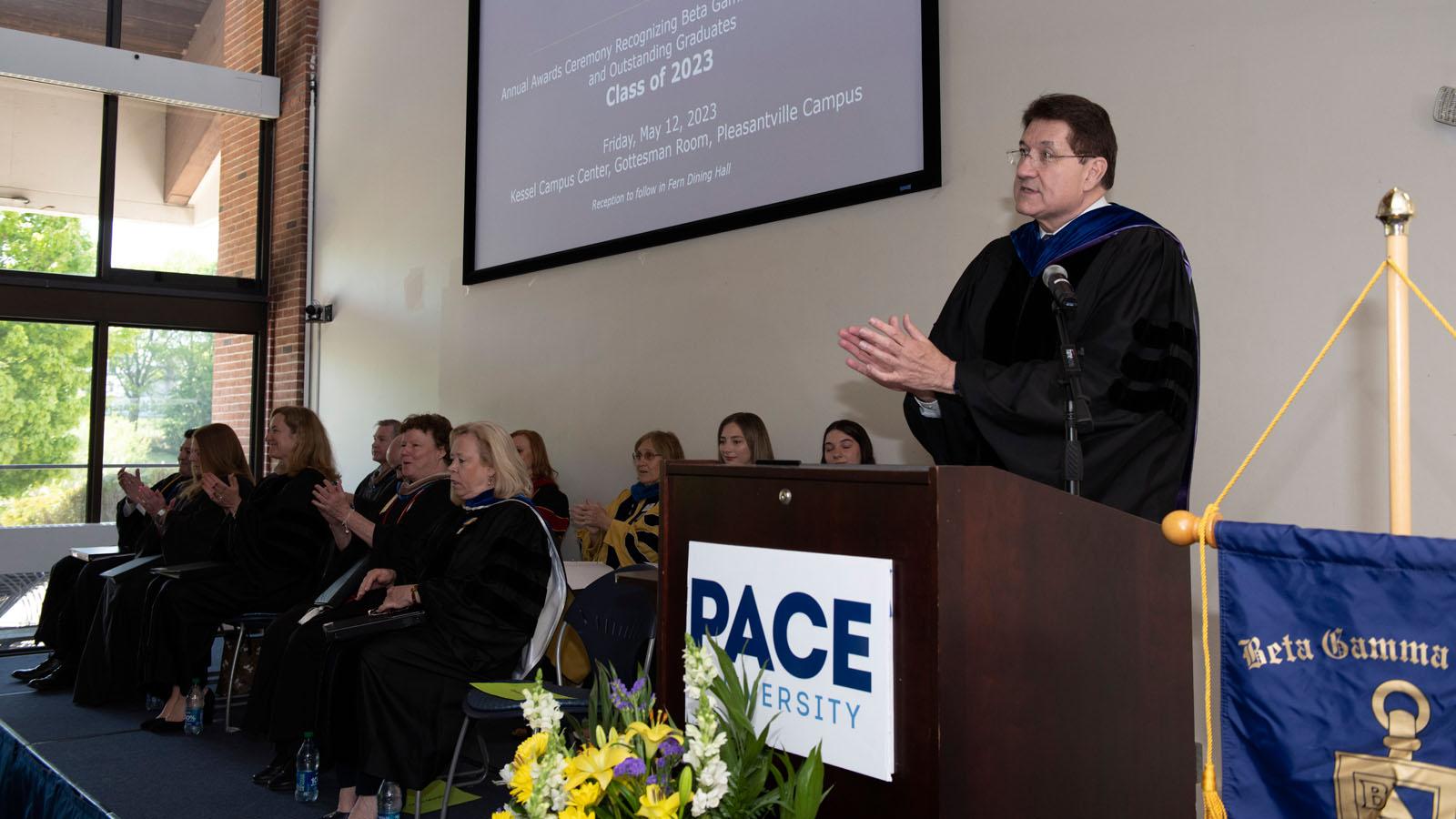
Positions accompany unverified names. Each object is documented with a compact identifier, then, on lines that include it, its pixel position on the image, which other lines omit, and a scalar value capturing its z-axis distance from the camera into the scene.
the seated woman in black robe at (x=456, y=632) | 3.53
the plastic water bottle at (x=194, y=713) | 4.83
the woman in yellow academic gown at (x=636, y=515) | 5.09
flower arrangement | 1.19
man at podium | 1.79
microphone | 1.70
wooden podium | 1.27
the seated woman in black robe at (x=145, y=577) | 5.30
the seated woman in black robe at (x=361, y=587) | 3.98
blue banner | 1.15
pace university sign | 1.31
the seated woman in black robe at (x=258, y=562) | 4.98
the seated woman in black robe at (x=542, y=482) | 5.62
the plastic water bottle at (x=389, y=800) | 3.53
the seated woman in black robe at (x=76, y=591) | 5.93
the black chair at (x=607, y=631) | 3.33
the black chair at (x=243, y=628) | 4.91
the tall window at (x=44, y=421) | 8.41
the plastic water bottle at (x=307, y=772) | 3.83
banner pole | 1.38
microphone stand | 1.72
